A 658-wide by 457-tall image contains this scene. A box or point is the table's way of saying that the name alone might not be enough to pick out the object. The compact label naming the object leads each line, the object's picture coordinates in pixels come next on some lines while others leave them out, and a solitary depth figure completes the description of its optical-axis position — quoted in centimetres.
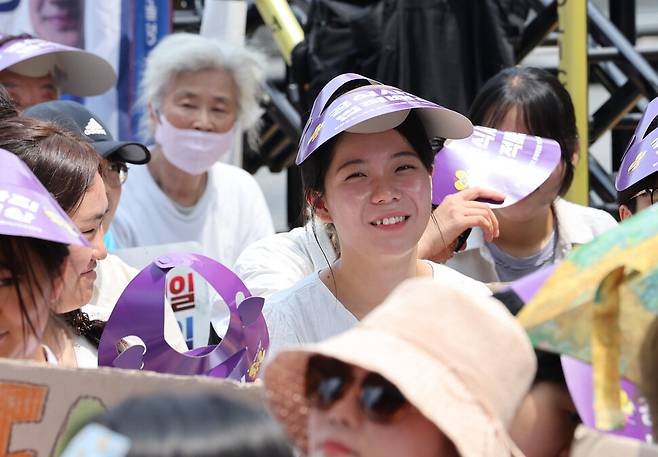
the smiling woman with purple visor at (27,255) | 354
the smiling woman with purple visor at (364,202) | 510
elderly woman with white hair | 833
